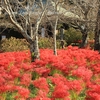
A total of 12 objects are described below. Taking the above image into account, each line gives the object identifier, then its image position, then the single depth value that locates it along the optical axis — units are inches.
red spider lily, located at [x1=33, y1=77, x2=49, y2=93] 268.4
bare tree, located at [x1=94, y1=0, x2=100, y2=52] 701.6
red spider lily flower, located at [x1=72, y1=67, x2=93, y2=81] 313.7
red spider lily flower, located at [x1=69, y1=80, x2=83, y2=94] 257.9
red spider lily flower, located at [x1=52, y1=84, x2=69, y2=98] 230.7
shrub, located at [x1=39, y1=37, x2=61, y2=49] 908.2
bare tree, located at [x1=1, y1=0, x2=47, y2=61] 466.3
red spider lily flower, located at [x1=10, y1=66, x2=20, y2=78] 314.3
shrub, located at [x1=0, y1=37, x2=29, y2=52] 820.0
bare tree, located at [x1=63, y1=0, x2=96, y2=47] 818.7
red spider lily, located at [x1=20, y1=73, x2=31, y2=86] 285.9
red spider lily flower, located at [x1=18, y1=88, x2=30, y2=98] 242.4
